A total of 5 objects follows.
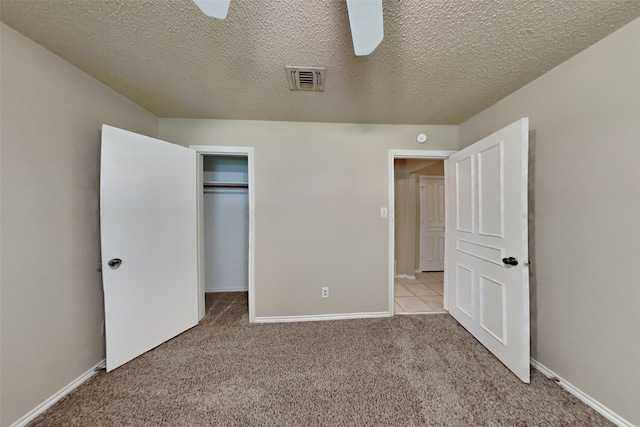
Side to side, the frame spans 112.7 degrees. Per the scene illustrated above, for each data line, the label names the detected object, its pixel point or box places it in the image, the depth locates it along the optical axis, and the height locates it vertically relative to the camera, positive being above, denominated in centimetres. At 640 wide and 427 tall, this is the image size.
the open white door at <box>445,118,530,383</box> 150 -28
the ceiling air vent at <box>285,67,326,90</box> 147 +98
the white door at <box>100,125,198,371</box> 162 -24
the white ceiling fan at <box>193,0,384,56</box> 77 +75
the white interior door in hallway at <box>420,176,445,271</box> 429 -26
